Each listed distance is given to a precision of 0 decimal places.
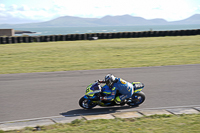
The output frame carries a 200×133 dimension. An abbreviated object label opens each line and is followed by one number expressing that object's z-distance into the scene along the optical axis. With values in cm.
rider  1530
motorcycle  1529
